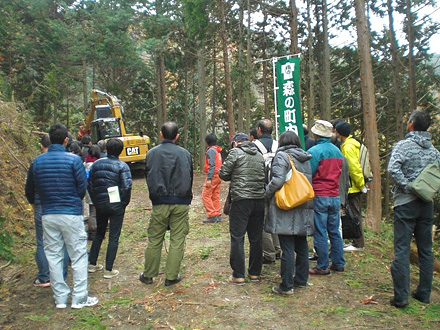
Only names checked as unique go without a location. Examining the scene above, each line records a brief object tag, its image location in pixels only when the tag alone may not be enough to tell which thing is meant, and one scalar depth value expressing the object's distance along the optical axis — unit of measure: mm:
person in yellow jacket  5980
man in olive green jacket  4965
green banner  7645
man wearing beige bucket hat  5273
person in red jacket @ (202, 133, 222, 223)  8250
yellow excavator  16625
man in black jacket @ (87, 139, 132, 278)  5301
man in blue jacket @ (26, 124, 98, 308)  4367
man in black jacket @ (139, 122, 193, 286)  4926
